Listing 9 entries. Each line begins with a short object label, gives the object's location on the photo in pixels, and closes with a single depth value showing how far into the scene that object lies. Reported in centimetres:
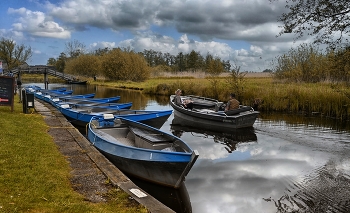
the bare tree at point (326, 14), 1057
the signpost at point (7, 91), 1335
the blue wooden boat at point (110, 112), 1341
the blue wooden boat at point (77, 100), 1934
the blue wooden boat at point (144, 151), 690
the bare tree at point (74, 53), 8544
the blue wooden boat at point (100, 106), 1622
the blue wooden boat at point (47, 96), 2173
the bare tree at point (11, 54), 4920
